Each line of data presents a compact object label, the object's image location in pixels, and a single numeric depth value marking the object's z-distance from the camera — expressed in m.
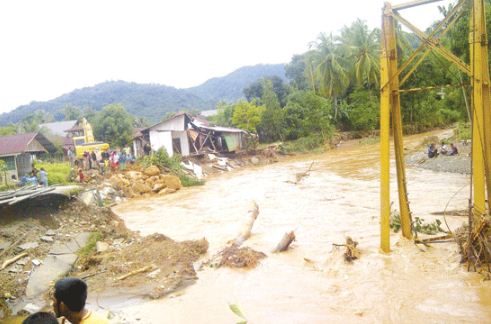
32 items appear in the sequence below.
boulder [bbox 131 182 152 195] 22.63
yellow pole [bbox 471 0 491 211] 7.07
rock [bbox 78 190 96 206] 12.43
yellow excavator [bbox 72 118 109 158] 34.01
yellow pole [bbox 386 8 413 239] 8.16
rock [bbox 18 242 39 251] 8.91
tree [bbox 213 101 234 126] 48.09
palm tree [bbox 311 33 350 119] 44.06
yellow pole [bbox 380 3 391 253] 7.77
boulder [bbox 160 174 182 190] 23.83
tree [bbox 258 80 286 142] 41.31
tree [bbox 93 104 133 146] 48.28
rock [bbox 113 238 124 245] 10.75
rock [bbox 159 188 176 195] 22.92
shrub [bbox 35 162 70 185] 21.25
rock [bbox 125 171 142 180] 23.69
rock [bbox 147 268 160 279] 8.53
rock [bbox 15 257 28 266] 8.37
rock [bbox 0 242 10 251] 8.62
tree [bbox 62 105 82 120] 79.12
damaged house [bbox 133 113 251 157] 32.50
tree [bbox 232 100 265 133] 41.59
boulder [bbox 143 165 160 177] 24.30
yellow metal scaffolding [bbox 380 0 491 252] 7.14
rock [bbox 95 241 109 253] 9.90
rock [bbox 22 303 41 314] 7.09
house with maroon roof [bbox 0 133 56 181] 28.62
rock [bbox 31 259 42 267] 8.50
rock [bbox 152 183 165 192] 23.20
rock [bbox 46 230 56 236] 9.88
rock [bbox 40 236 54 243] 9.54
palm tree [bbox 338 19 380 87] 43.12
